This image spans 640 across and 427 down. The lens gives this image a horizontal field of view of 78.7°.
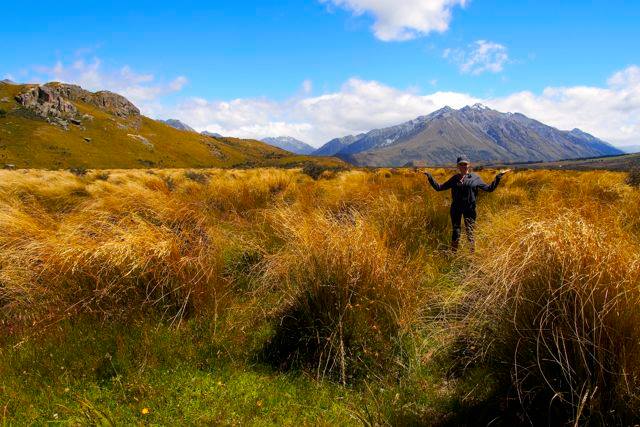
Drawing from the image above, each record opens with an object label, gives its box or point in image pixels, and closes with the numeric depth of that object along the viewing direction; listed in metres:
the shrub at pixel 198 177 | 19.62
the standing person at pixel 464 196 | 7.68
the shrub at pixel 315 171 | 23.86
